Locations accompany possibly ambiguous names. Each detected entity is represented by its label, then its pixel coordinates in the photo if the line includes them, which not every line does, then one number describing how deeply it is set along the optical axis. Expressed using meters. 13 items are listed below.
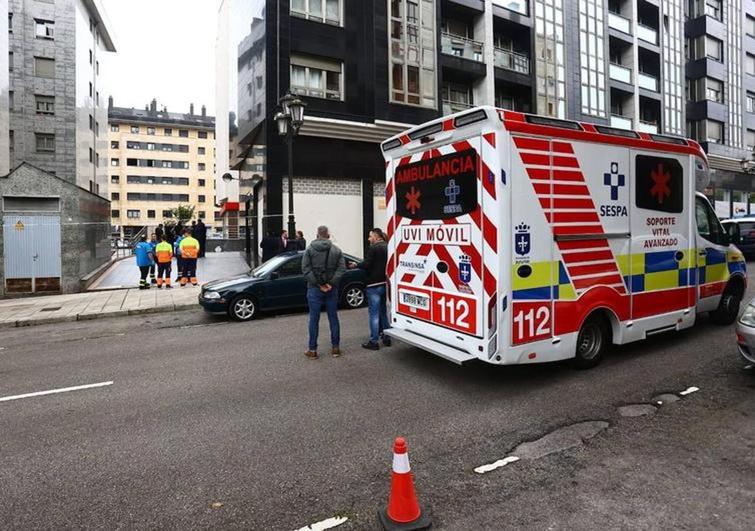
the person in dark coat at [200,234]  23.00
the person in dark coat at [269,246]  15.42
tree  69.50
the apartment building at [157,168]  77.69
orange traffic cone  2.77
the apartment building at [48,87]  33.91
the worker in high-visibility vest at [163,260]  14.35
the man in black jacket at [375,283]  7.10
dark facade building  18.45
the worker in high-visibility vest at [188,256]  14.74
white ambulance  4.95
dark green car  9.82
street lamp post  13.16
